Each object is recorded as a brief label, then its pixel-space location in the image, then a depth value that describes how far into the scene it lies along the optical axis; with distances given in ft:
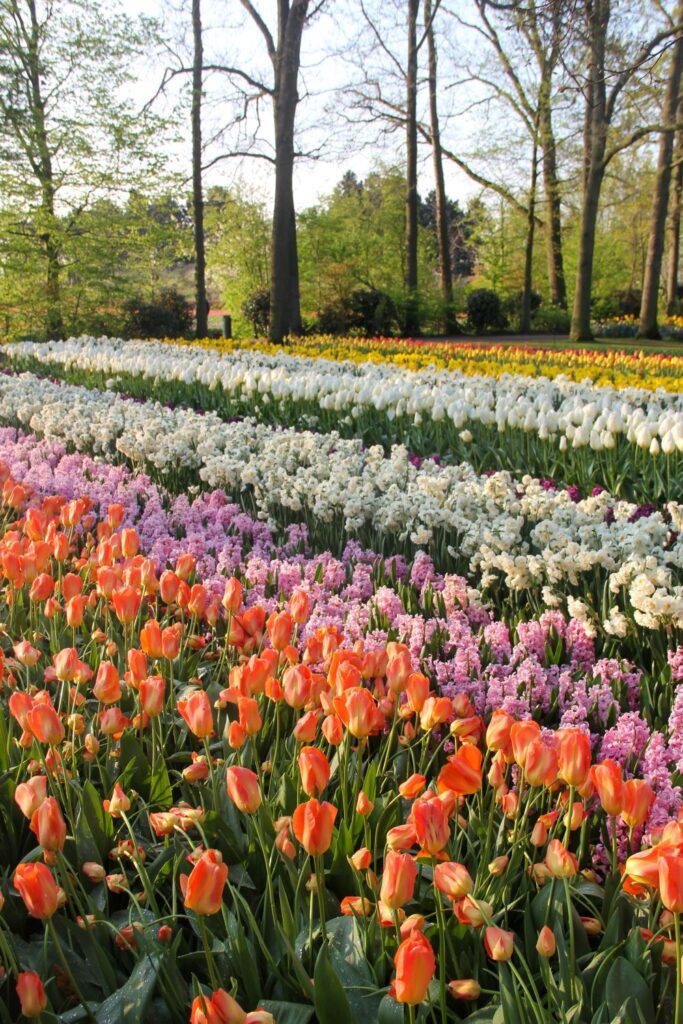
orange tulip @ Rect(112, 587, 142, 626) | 6.58
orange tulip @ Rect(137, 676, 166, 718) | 5.28
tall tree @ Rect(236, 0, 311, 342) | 49.21
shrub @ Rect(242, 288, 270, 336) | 73.46
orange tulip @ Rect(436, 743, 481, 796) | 3.93
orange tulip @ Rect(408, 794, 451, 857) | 3.66
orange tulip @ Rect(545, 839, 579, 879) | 3.78
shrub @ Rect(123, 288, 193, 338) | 67.87
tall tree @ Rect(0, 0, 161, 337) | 59.21
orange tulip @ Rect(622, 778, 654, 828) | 3.83
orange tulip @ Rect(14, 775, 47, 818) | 4.12
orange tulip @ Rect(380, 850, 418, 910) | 3.39
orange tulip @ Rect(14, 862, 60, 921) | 3.44
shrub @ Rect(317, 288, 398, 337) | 70.44
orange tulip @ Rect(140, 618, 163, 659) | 5.85
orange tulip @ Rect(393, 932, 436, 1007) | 2.94
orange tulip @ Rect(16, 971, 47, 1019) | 3.36
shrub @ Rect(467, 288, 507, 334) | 78.59
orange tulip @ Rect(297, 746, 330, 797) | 3.92
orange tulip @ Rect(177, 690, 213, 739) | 4.59
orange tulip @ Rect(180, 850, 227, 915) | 3.31
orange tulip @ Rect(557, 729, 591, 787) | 4.00
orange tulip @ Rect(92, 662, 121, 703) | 5.45
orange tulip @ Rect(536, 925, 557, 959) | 3.64
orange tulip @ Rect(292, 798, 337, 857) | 3.62
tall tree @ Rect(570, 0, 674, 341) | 34.73
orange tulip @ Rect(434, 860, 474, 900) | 3.45
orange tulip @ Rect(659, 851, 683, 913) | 3.12
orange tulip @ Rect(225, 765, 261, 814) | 3.94
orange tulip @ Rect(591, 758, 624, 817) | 3.86
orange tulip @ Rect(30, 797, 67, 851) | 3.89
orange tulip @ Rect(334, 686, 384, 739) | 4.48
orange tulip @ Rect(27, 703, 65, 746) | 4.71
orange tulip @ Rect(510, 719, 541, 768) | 4.17
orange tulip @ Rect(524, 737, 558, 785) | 4.16
